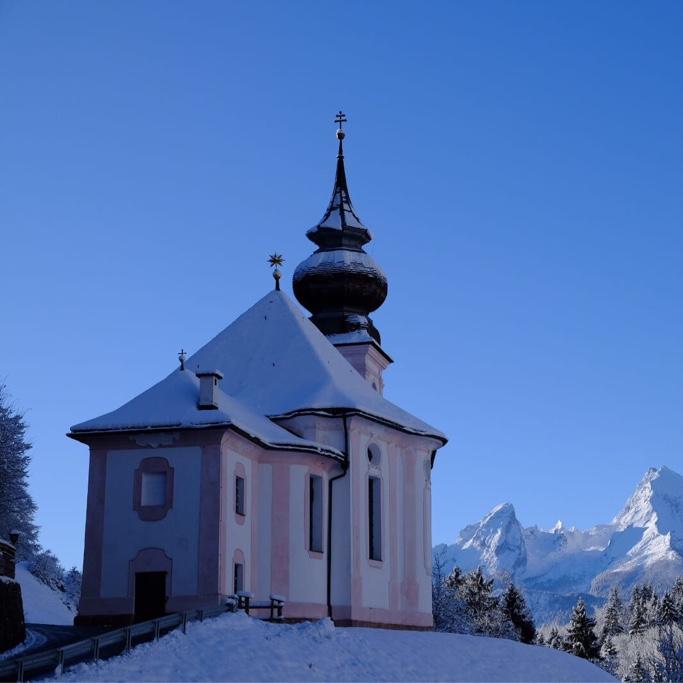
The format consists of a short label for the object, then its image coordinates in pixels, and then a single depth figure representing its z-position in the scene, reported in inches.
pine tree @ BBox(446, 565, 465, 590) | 4103.1
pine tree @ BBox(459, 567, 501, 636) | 2972.4
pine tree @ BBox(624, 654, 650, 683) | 3376.0
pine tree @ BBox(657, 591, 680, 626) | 4355.3
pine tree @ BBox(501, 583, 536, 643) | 3361.2
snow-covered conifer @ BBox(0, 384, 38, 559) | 2151.8
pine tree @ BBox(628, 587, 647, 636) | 4906.5
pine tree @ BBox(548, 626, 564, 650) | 3799.2
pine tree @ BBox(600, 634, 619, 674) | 3373.5
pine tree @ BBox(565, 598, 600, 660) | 3444.9
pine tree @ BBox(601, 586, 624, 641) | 4966.0
